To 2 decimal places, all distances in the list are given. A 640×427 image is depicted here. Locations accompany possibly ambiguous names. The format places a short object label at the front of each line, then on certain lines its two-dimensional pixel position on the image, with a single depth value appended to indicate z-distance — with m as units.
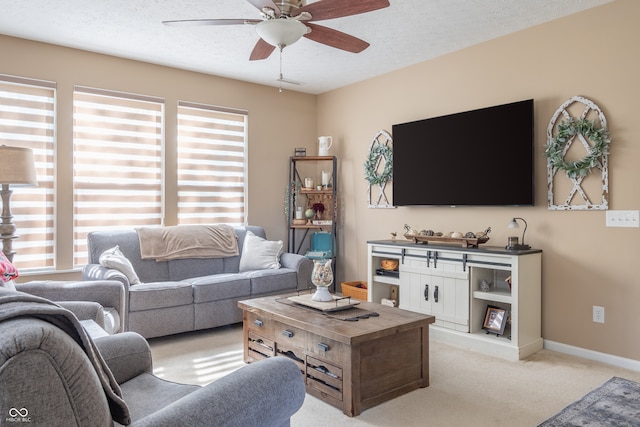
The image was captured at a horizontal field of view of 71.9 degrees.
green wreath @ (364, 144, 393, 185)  5.03
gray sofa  3.68
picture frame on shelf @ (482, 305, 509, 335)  3.62
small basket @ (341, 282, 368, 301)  4.91
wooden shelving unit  5.54
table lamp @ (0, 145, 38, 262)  3.23
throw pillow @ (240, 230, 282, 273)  4.68
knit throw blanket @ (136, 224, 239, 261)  4.34
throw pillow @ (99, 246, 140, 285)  3.74
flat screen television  3.73
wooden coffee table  2.46
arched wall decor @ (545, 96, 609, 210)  3.33
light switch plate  3.18
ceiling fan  2.46
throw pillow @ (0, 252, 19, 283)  2.38
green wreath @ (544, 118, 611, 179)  3.31
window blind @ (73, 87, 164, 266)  4.35
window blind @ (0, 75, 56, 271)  3.99
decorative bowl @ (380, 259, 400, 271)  4.48
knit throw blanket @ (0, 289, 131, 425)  0.96
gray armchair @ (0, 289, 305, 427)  0.84
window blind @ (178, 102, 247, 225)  5.01
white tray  2.91
